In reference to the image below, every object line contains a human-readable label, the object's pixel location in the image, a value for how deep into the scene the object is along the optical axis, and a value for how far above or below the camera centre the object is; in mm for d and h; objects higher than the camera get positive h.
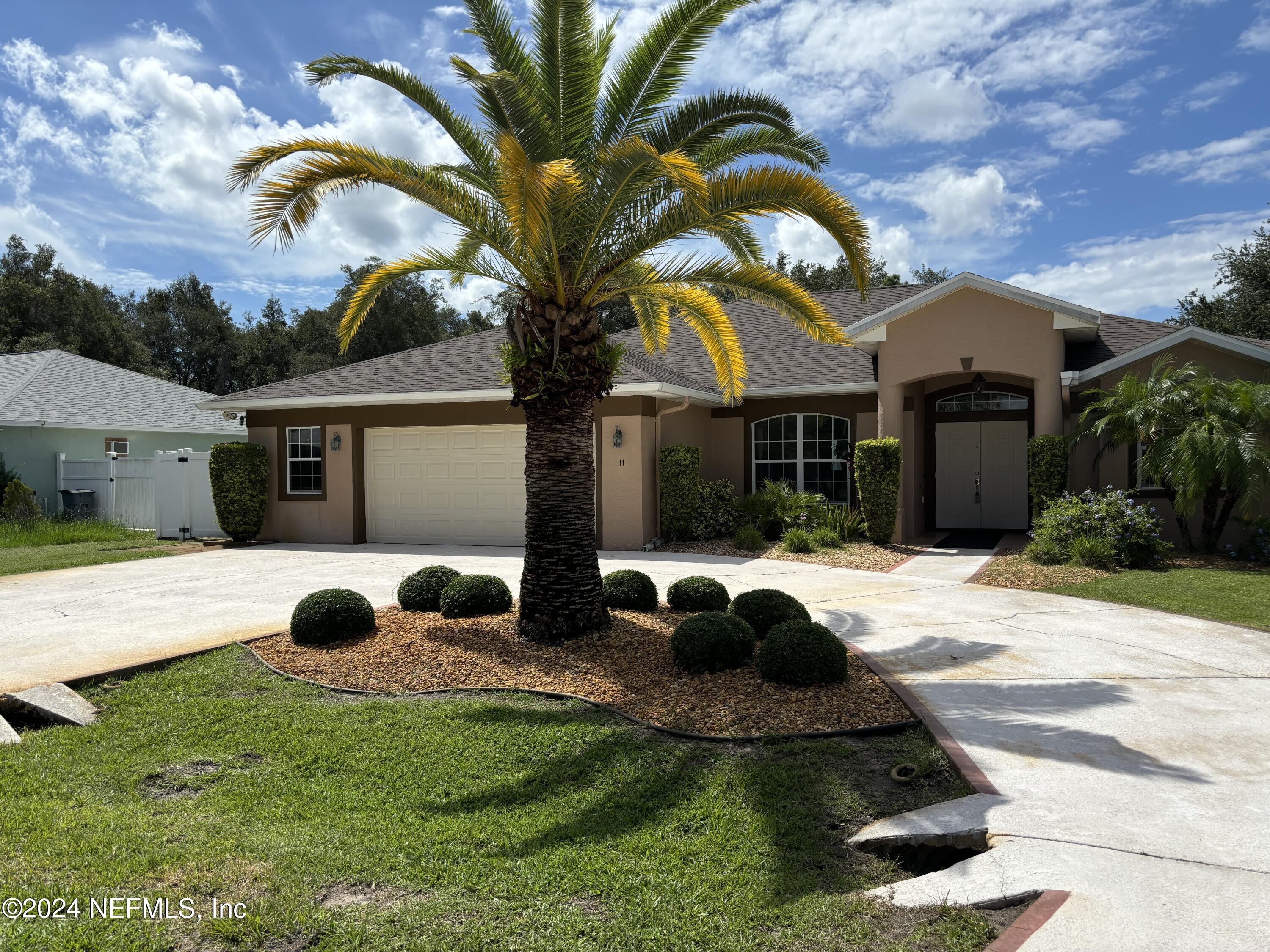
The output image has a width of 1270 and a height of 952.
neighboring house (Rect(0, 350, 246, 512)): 20812 +1636
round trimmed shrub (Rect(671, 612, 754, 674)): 6289 -1399
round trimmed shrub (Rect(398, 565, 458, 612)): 8766 -1319
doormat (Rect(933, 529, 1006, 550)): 15320 -1499
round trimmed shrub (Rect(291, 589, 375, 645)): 7543 -1392
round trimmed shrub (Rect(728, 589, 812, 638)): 7301 -1309
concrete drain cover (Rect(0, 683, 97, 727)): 5508 -1619
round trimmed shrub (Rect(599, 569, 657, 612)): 8508 -1330
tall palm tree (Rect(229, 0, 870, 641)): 6789 +2345
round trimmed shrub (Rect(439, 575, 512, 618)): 8305 -1333
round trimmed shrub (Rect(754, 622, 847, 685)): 5941 -1428
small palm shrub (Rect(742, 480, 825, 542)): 15375 -800
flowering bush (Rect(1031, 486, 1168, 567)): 11898 -940
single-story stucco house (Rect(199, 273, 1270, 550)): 14305 +1026
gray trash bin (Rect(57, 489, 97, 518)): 20734 -683
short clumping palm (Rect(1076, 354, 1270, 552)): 11820 +423
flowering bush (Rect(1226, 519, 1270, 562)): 12227 -1300
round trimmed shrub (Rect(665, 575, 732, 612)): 8375 -1342
